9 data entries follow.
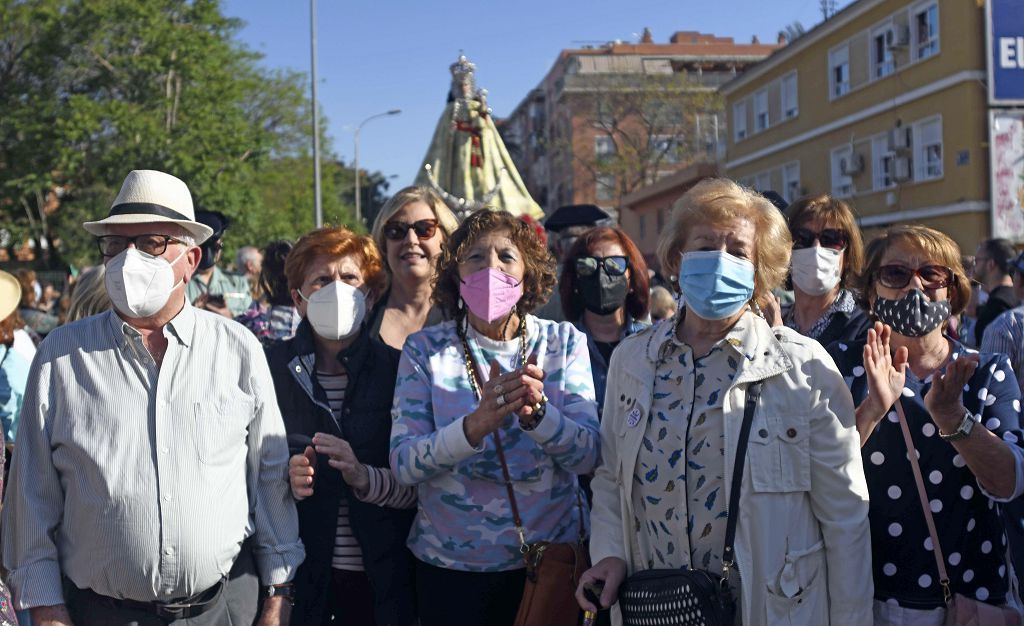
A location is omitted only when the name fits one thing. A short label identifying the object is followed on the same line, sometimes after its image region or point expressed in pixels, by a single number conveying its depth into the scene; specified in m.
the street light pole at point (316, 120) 26.77
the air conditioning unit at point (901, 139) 25.16
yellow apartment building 22.86
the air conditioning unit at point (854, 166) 27.73
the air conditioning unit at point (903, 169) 25.30
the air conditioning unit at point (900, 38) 25.27
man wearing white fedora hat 2.90
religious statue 7.02
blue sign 10.80
